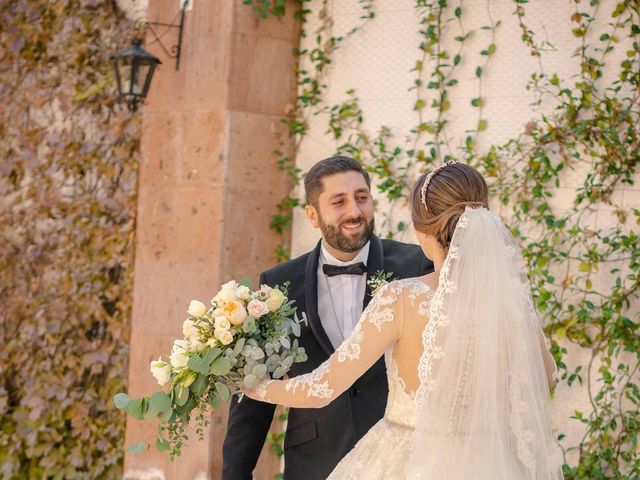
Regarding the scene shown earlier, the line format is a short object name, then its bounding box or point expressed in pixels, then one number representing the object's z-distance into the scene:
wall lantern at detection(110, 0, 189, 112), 5.04
